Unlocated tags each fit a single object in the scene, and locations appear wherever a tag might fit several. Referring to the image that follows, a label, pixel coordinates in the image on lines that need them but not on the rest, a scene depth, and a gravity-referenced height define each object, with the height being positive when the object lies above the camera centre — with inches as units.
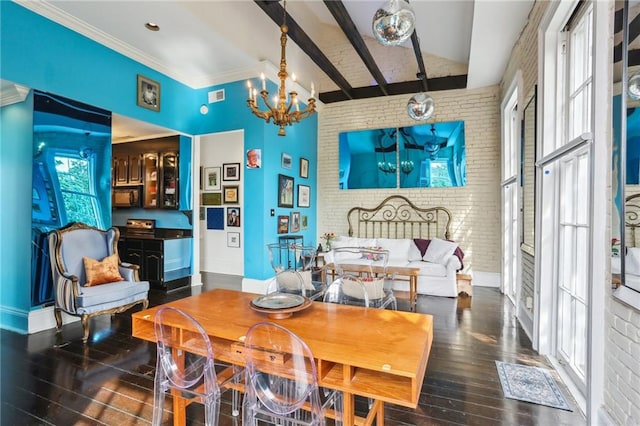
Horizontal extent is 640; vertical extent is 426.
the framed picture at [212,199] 275.0 +12.9
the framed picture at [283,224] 221.9 -7.6
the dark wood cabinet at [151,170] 220.3 +32.7
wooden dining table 51.8 -24.9
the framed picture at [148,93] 182.7 +73.6
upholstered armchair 129.6 -30.3
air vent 212.5 +83.1
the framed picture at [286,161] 225.6 +40.7
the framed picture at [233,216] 267.0 -2.5
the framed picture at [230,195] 265.0 +16.3
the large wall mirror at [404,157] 238.2 +49.5
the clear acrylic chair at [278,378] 51.7 -29.7
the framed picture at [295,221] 240.2 -5.6
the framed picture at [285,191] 221.5 +17.5
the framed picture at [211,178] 276.7 +32.0
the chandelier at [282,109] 129.2 +47.4
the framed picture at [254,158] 203.6 +37.6
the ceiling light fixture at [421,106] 179.5 +65.9
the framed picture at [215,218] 275.3 -4.4
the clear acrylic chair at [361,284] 99.9 -29.6
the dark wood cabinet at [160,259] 199.5 -31.8
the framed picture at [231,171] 264.5 +37.2
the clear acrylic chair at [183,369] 63.6 -35.4
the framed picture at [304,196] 252.5 +16.1
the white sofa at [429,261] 193.2 -31.2
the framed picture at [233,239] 268.7 -23.1
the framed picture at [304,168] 252.7 +39.4
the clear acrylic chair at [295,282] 112.0 -27.0
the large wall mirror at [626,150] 57.9 +13.9
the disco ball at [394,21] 91.5 +60.4
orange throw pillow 141.5 -28.4
